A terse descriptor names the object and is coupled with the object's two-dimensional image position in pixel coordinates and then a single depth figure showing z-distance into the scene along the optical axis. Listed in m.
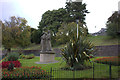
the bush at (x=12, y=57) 14.49
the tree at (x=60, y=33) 23.90
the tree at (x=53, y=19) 33.45
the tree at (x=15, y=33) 24.78
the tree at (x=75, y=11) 28.77
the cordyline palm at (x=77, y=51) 8.14
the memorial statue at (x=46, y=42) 13.49
